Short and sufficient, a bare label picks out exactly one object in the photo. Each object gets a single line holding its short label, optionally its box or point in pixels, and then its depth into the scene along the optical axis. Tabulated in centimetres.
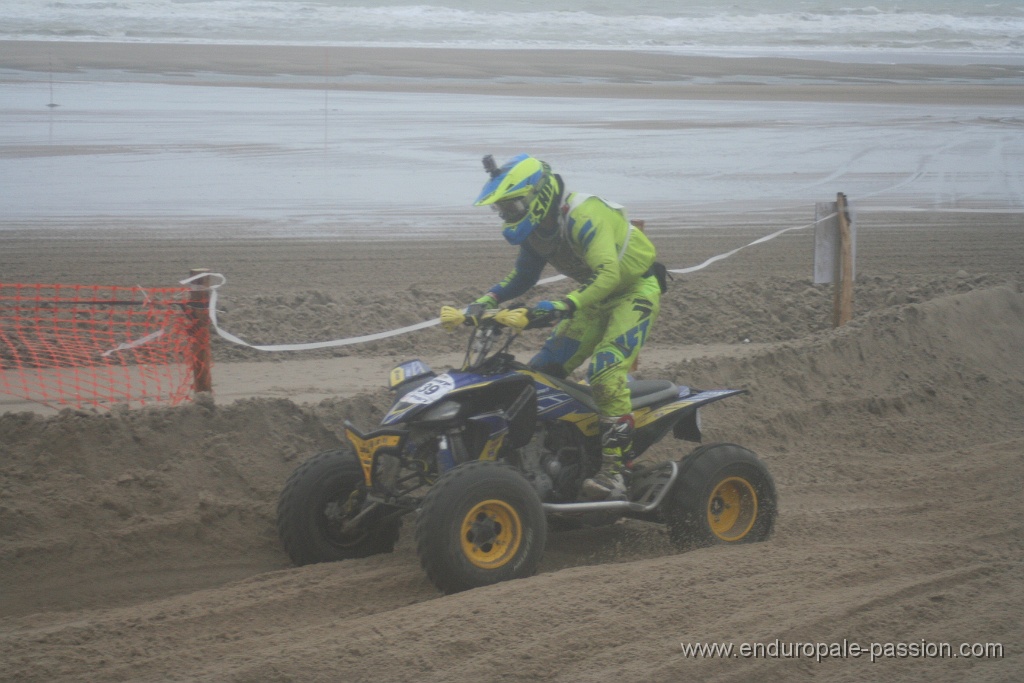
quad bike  1011
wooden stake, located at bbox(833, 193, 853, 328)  1989
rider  1110
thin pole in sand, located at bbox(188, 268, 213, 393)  1399
